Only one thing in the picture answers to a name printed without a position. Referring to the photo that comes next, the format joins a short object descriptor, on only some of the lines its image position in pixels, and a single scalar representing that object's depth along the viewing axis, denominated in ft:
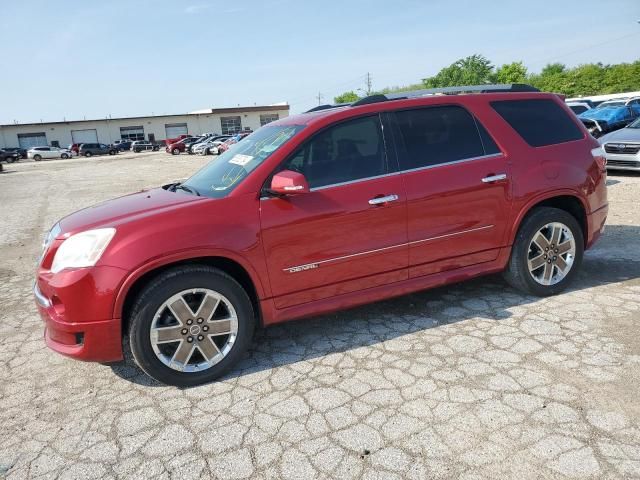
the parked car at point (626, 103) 60.81
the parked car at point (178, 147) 149.82
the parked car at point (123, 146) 190.58
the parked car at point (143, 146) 184.10
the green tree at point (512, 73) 186.91
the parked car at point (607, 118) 51.30
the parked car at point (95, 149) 176.14
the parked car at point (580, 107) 68.23
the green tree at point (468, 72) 189.70
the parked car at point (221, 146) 121.60
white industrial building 215.92
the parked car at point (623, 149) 34.60
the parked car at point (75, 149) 176.49
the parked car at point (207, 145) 137.18
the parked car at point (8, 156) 157.08
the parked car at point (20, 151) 165.78
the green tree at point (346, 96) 319.96
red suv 10.30
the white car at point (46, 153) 167.59
